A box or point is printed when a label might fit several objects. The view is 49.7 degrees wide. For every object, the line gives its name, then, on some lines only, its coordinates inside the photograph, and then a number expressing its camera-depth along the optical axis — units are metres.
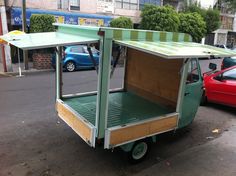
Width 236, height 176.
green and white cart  3.69
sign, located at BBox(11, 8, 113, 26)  16.69
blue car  14.15
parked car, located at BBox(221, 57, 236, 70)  12.12
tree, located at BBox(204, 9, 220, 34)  28.50
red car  7.12
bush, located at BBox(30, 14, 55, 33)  15.23
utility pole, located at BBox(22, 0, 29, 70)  13.51
